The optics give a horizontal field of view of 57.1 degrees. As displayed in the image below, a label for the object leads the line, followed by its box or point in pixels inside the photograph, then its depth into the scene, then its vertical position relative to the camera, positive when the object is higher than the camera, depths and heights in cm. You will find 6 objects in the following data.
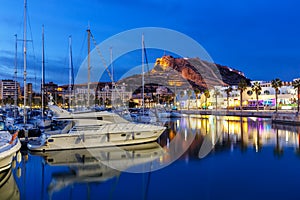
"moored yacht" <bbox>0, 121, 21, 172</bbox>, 1258 -216
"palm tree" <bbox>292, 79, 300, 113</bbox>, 5315 +363
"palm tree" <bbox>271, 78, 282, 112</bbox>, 6400 +442
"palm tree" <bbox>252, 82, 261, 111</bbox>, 7543 +420
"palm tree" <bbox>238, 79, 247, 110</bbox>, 7838 +468
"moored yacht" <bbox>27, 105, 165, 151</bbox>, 1936 -219
